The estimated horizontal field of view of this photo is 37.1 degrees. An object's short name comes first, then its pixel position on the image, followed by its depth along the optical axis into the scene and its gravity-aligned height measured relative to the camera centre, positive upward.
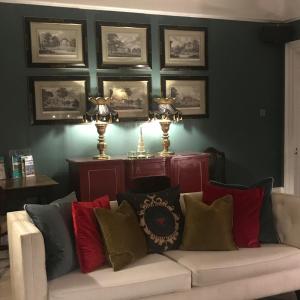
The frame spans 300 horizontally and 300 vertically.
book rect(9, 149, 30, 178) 4.70 -0.40
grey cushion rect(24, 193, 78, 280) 2.60 -0.67
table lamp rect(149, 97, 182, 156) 5.28 +0.09
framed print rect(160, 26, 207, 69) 5.51 +0.95
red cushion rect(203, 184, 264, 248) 3.11 -0.65
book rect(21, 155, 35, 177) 4.73 -0.41
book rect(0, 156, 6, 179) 4.67 -0.44
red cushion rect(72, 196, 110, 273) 2.67 -0.69
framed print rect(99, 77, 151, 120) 5.24 +0.36
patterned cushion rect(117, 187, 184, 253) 2.99 -0.64
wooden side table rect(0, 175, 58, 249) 4.09 -0.58
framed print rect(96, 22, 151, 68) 5.19 +0.94
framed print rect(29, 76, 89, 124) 4.93 +0.32
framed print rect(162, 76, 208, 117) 5.56 +0.38
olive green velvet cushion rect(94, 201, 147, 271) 2.71 -0.70
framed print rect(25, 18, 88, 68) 4.87 +0.93
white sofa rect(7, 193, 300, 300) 2.44 -0.89
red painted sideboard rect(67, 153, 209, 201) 4.68 -0.53
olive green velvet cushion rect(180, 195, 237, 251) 3.01 -0.71
